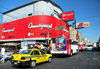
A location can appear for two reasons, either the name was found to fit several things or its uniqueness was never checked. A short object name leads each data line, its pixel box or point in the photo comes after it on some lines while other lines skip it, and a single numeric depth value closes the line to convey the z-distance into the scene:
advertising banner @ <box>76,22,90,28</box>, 44.70
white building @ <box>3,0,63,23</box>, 22.51
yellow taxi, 5.42
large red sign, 20.57
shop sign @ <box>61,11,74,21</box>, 27.55
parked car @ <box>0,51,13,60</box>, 9.25
